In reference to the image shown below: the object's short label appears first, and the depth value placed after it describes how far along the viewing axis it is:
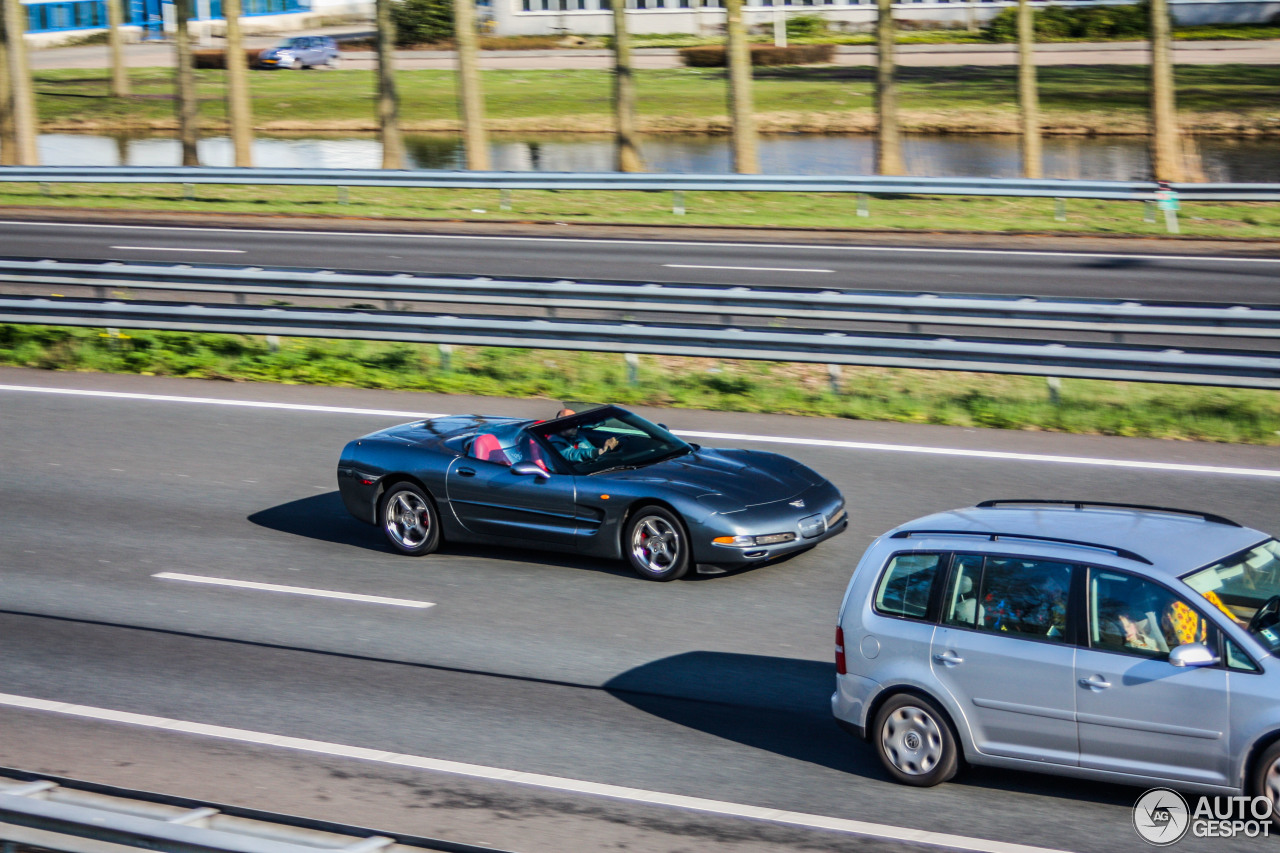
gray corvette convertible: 19.31
